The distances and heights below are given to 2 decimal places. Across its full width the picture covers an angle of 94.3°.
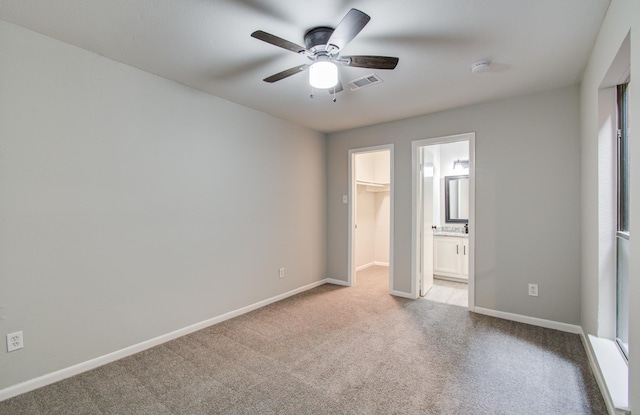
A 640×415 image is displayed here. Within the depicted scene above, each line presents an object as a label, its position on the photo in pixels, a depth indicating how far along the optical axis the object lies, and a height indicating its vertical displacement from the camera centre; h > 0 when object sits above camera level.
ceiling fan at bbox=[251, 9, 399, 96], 1.89 +1.02
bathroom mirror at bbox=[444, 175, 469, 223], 5.21 +0.16
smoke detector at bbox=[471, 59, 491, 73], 2.49 +1.21
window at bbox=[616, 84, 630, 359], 2.06 -0.09
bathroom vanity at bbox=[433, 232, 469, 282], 4.89 -0.81
